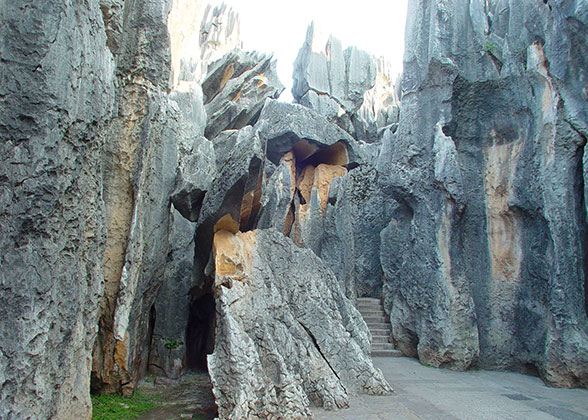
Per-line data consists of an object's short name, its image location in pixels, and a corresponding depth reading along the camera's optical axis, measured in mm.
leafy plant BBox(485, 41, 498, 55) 8586
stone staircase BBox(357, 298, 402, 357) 8438
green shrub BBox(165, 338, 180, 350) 6457
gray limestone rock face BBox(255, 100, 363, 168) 12266
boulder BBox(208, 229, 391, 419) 4215
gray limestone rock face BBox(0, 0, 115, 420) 2322
